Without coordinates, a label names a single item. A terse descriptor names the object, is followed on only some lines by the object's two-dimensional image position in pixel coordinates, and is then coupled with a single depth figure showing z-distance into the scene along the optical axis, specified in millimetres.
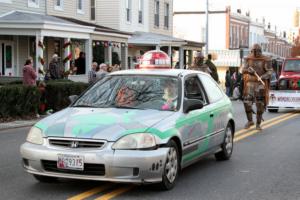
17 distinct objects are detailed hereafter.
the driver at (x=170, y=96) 7074
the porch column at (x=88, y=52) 26266
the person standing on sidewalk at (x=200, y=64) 15242
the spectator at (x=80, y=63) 27938
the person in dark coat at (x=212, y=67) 16641
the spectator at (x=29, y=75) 16875
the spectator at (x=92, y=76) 18750
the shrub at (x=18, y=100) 14912
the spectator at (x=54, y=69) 19719
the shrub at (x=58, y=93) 17156
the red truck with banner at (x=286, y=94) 19344
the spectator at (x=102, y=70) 18116
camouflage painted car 6062
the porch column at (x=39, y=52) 21284
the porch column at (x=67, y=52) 24262
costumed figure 13586
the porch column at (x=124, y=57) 31656
